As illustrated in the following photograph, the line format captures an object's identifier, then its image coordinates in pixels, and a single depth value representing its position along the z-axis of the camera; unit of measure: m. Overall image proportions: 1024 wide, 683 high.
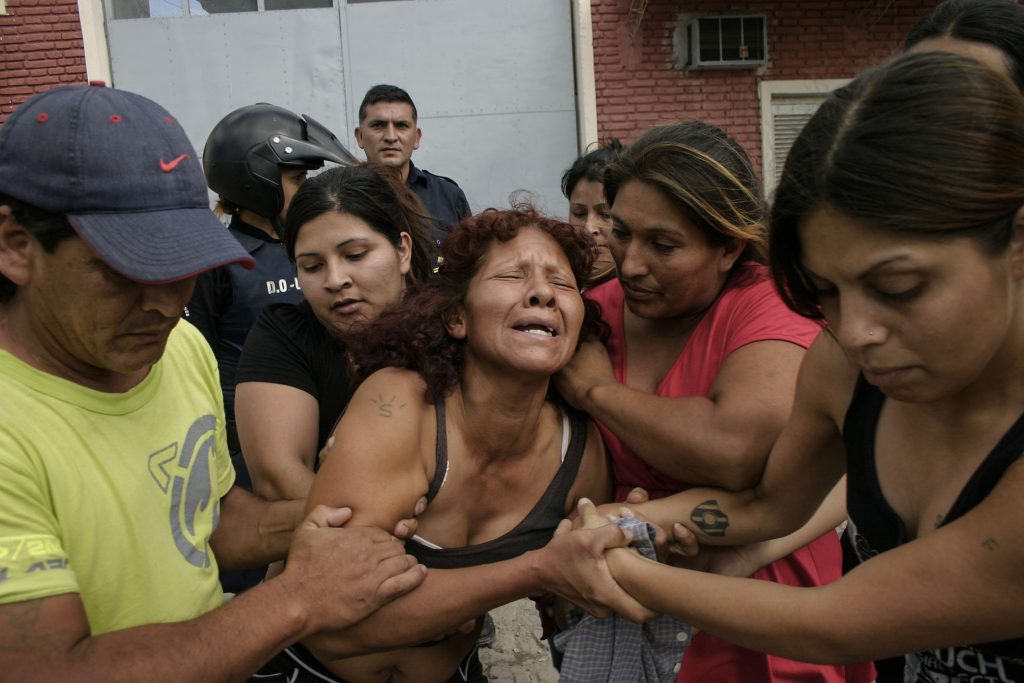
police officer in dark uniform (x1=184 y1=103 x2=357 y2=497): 3.37
